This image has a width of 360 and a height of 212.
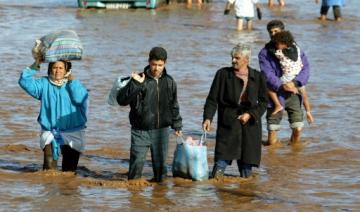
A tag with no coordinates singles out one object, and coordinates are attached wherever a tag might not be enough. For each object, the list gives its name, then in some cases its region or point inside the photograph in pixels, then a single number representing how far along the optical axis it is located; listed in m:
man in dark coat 18.97
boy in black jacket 18.05
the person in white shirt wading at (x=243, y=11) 48.94
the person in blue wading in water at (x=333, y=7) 54.72
